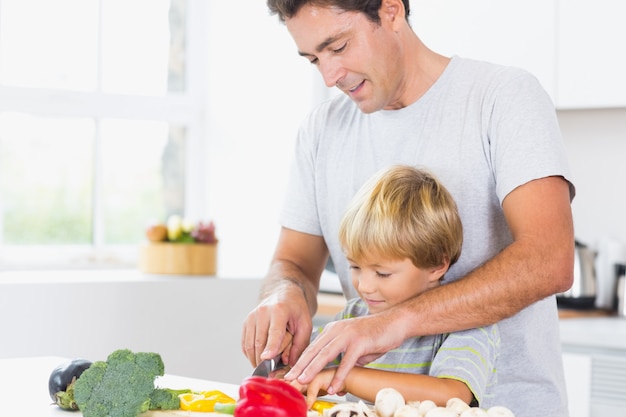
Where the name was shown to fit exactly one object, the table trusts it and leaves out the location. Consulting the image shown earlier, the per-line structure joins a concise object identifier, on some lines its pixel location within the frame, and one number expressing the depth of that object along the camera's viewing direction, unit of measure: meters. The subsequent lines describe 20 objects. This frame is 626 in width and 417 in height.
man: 1.94
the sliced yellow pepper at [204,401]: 1.80
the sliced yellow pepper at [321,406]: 1.78
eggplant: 1.83
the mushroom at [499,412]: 1.63
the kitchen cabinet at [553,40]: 3.25
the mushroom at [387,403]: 1.68
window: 3.84
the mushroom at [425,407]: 1.66
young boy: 2.02
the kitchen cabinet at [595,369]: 2.92
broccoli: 1.73
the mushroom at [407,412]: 1.64
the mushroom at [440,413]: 1.62
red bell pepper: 1.65
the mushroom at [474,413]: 1.62
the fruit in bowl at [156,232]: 3.69
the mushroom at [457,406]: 1.65
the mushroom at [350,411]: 1.65
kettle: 3.36
